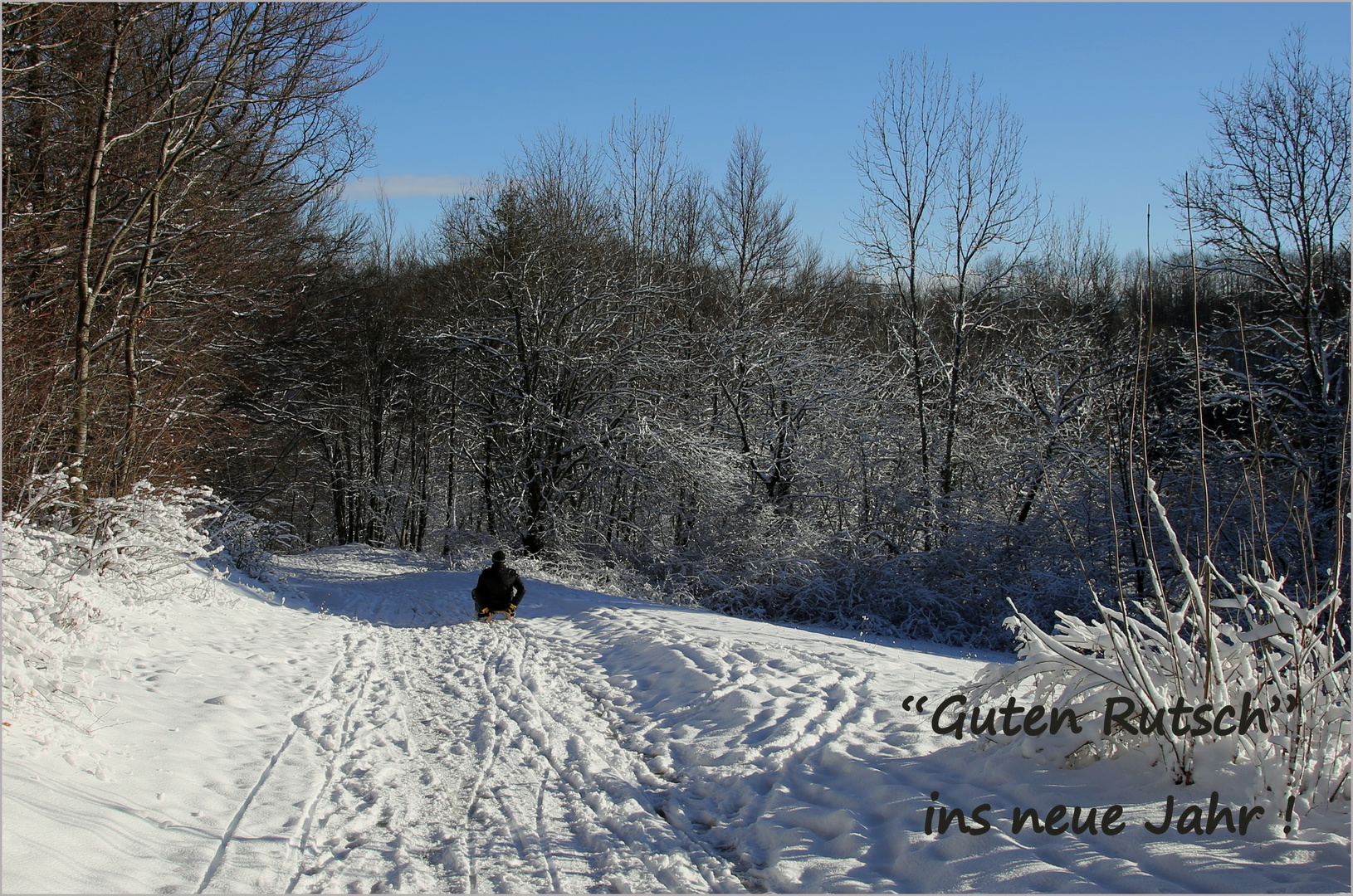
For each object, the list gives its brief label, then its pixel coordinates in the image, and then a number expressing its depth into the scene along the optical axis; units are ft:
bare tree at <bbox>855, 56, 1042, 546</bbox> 66.80
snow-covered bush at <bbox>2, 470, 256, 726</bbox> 15.23
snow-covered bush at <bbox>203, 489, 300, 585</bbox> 46.01
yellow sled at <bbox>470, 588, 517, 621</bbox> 37.01
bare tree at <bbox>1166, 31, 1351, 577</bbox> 51.98
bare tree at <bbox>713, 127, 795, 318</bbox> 80.53
